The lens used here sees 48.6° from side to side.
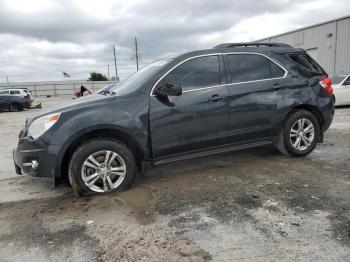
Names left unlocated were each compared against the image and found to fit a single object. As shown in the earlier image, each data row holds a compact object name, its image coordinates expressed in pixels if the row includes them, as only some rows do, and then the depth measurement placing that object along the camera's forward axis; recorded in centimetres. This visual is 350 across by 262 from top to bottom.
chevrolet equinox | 473
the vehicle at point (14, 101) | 2394
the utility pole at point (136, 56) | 6848
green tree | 8619
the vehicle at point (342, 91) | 1448
